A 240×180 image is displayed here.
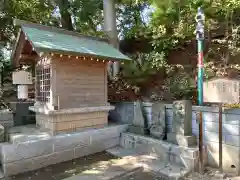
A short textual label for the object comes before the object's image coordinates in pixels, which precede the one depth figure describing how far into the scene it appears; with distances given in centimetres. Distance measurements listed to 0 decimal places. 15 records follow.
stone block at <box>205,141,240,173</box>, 421
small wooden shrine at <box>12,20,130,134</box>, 530
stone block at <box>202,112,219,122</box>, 452
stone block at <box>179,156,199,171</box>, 443
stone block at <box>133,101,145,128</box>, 617
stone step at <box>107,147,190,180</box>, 435
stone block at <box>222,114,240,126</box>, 415
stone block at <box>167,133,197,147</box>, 477
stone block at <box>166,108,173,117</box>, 552
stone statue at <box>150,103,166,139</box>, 556
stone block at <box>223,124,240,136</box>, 415
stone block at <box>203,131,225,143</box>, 453
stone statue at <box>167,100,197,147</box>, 484
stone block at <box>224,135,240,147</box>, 416
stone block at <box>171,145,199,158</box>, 447
